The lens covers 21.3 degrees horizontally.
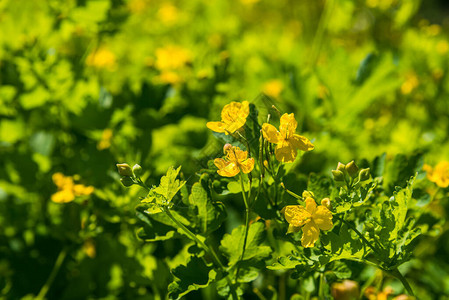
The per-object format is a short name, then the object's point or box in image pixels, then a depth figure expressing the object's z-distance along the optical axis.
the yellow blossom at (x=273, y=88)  1.01
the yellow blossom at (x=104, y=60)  1.12
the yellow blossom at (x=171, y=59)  0.98
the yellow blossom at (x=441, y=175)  0.65
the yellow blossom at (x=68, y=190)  0.69
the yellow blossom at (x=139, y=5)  1.45
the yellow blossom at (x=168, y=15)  1.41
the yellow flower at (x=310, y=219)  0.58
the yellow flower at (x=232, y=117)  0.60
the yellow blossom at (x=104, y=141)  0.79
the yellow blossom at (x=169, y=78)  0.91
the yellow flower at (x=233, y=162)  0.58
